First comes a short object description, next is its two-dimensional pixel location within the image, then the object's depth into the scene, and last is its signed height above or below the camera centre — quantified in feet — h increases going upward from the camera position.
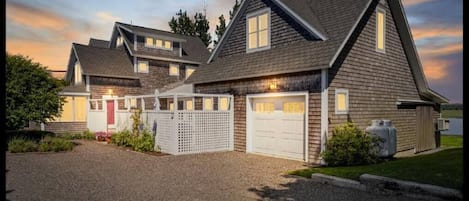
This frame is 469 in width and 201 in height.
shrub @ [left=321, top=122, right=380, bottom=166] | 30.63 -4.07
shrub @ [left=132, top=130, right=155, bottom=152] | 42.96 -4.94
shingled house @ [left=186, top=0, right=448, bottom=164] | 34.01 +3.59
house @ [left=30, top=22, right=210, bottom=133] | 69.26 +8.67
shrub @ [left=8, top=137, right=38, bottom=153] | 41.03 -5.17
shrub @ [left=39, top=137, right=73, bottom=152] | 42.67 -5.30
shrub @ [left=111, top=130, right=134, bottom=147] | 47.19 -4.94
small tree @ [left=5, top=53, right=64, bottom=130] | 41.32 +1.04
